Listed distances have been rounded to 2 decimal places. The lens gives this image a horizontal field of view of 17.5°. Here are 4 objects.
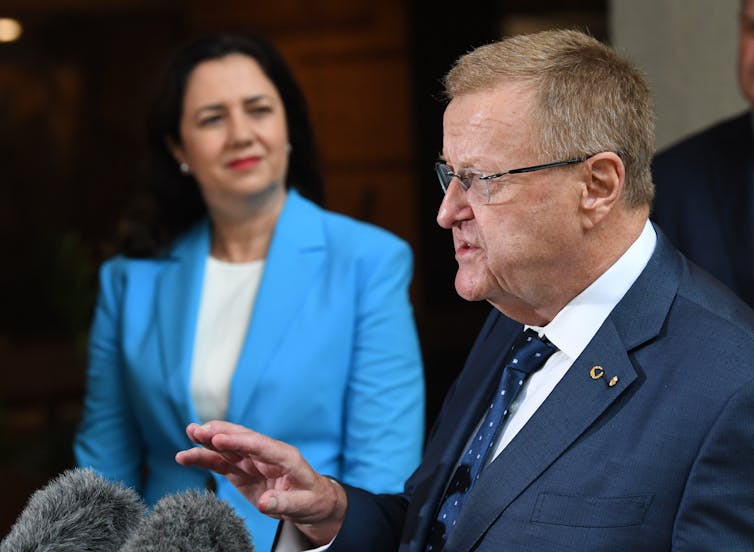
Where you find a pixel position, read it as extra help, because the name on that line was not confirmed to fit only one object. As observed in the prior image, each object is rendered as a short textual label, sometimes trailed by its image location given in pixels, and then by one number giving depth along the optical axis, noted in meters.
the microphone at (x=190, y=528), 1.76
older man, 1.93
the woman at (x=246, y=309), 2.59
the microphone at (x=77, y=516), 1.79
